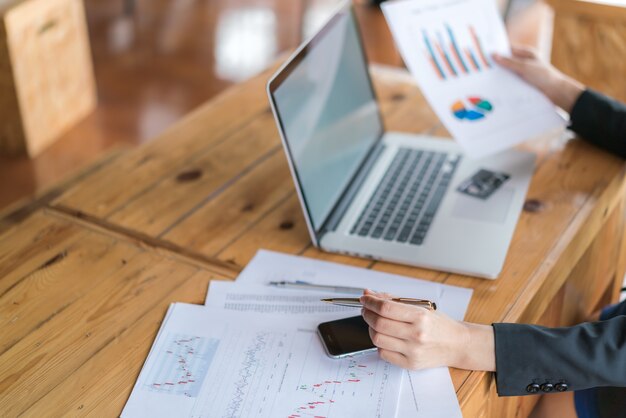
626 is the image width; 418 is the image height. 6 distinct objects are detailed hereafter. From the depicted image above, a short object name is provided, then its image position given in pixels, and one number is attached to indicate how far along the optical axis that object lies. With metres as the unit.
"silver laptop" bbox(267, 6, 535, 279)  1.19
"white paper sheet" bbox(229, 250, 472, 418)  1.09
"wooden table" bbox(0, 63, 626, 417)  1.00
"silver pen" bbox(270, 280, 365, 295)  1.11
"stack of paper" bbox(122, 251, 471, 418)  0.92
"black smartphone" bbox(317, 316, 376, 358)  1.00
